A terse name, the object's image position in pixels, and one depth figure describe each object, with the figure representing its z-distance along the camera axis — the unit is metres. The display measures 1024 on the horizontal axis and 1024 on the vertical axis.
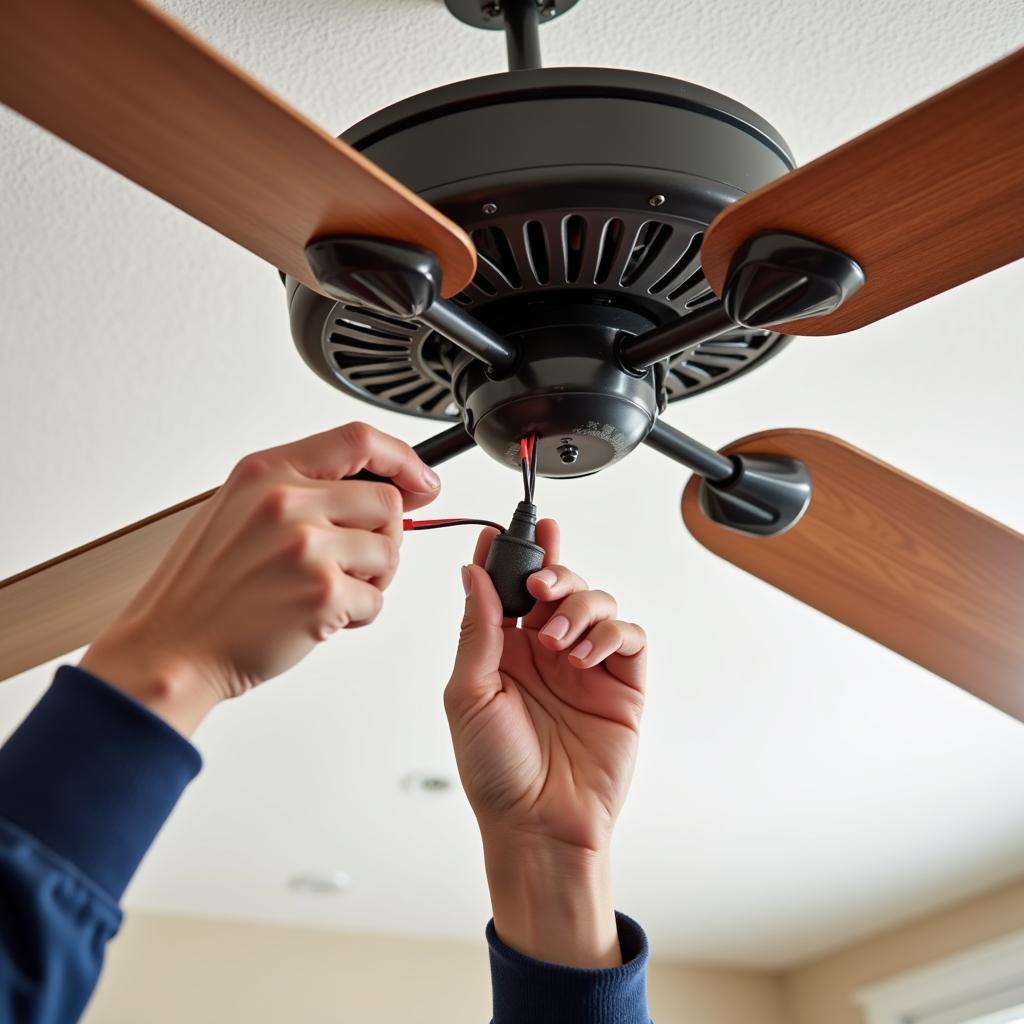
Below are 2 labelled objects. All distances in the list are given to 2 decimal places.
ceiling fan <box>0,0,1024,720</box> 0.46
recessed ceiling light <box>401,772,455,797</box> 2.28
